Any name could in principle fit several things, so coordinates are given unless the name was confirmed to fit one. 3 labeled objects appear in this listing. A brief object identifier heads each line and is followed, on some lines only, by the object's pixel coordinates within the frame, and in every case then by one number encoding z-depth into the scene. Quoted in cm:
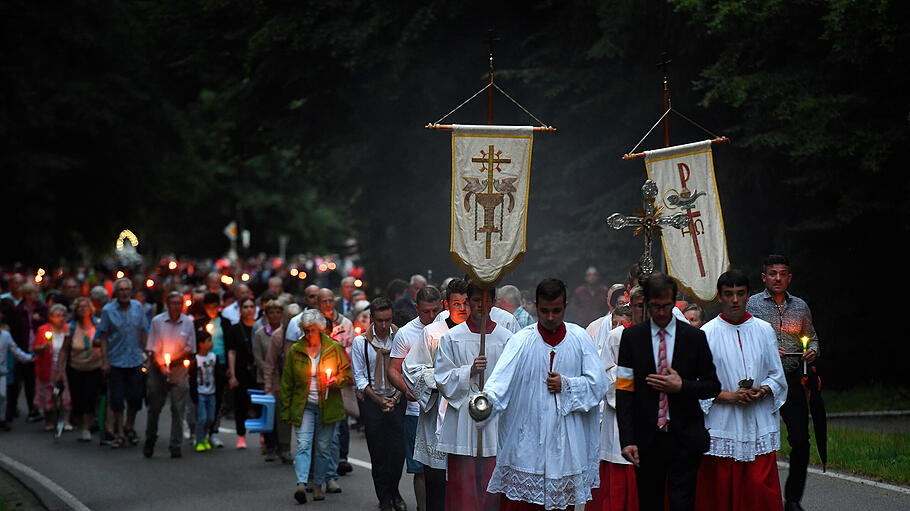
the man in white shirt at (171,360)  3028
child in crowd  3095
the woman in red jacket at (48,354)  3562
